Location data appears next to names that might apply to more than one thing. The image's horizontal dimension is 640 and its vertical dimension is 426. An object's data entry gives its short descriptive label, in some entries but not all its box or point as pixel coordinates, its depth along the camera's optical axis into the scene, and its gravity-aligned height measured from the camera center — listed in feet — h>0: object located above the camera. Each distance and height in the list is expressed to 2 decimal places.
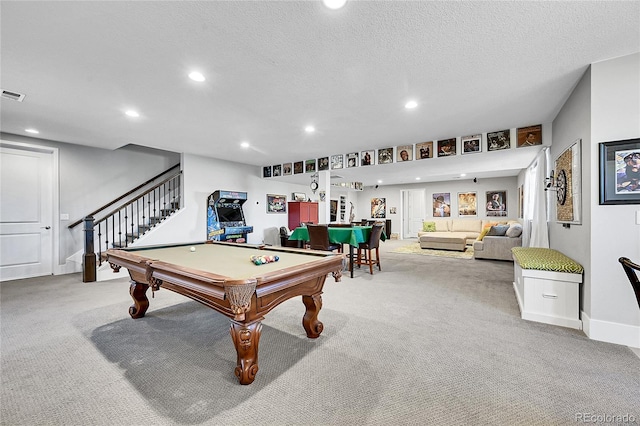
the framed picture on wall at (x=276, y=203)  26.41 +0.95
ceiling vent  9.32 +4.32
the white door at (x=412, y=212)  37.01 +0.01
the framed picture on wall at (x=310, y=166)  21.40 +3.87
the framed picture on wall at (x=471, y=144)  14.55 +3.86
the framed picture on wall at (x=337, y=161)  20.11 +4.00
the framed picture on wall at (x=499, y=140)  13.80 +3.88
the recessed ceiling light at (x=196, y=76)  8.06 +4.33
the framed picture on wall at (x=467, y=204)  31.55 +0.97
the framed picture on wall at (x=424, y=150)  16.24 +3.92
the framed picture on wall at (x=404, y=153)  16.94 +3.90
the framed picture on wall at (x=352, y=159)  19.34 +3.97
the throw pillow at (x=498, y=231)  21.65 -1.59
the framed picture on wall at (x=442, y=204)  33.17 +1.03
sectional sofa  20.26 -2.28
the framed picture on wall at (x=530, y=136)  12.92 +3.85
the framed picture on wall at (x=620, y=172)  7.04 +1.10
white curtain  13.12 +0.41
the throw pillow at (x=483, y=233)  22.88 -1.90
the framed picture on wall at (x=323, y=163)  20.70 +3.93
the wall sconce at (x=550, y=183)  10.82 +1.27
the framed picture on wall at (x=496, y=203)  29.81 +1.03
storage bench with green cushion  8.25 -2.58
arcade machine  19.36 -0.42
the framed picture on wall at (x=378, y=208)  38.32 +0.62
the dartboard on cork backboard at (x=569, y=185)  8.48 +0.97
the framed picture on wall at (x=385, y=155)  17.74 +3.91
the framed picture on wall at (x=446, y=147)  15.38 +3.89
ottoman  25.29 -2.87
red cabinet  26.76 -0.08
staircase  14.69 -0.33
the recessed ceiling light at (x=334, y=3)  5.24 +4.26
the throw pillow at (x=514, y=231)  20.29 -1.50
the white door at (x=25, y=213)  14.57 -0.02
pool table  5.14 -1.54
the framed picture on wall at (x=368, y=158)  18.54 +3.90
